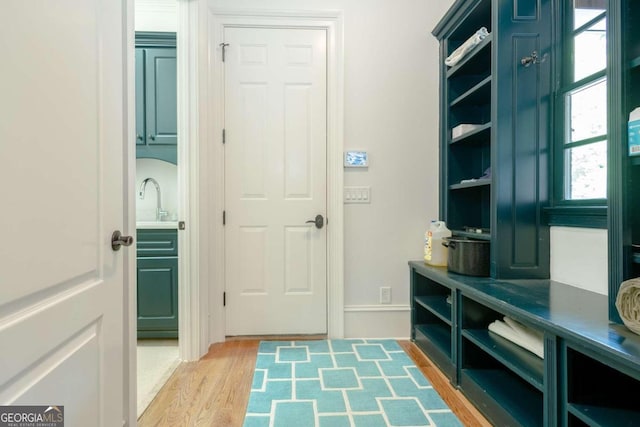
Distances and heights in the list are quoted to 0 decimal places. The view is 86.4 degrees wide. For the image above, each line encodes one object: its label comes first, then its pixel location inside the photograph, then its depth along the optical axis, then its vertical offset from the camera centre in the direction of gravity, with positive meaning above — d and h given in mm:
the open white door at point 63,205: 715 +21
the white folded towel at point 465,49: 2023 +1060
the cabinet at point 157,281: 2502 -499
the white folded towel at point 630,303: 1052 -285
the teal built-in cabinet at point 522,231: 1140 -86
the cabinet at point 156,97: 2641 +918
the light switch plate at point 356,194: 2611 +148
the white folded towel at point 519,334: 1433 -550
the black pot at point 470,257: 1936 -251
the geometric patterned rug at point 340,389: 1604 -964
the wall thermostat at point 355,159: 2596 +415
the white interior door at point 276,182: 2588 +240
